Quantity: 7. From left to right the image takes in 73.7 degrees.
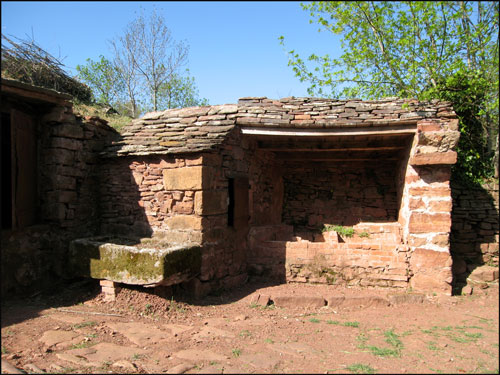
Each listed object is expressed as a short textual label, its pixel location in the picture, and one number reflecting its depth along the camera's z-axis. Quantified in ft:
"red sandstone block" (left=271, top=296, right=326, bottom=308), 19.34
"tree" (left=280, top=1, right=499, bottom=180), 23.31
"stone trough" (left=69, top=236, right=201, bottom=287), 16.35
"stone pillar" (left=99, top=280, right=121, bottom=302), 17.30
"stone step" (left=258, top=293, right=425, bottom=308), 19.34
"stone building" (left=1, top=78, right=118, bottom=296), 17.12
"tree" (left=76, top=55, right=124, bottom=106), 48.44
